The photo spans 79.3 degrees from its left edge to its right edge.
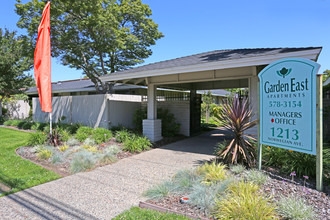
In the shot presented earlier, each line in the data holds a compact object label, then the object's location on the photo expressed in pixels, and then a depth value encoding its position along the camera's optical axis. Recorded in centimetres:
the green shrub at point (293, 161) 397
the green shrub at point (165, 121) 995
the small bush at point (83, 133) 834
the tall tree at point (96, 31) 1084
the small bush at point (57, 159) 582
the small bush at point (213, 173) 388
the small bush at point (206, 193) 299
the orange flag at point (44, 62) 714
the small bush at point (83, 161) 524
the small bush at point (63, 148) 685
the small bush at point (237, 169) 429
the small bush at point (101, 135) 806
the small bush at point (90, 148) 661
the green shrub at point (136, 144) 705
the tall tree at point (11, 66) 1507
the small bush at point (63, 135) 825
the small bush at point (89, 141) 769
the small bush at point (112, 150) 650
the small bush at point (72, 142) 785
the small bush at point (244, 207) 256
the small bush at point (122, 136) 797
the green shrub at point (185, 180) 372
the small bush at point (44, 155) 621
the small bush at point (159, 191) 348
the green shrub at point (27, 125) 1277
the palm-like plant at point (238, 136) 469
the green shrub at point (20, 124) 1335
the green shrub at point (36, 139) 760
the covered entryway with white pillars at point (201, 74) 514
